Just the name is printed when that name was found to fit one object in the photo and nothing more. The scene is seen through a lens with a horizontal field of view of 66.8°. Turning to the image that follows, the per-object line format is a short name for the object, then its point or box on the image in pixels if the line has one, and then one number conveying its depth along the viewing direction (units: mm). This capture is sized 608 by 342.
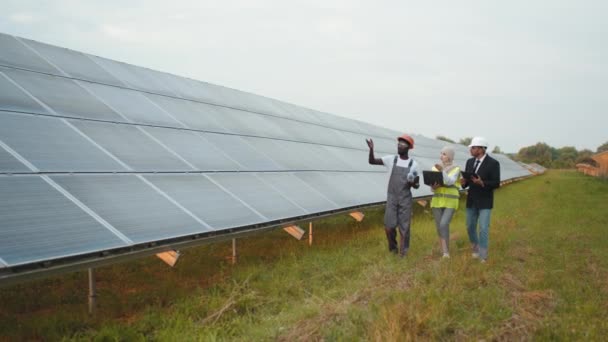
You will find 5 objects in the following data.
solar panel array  4867
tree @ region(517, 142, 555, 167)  142875
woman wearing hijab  7695
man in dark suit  7461
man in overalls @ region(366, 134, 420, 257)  7629
